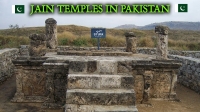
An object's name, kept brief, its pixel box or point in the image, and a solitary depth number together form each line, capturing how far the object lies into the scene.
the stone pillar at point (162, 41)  7.57
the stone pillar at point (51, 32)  9.22
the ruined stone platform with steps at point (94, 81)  5.21
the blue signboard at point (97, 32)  9.70
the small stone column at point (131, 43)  9.94
